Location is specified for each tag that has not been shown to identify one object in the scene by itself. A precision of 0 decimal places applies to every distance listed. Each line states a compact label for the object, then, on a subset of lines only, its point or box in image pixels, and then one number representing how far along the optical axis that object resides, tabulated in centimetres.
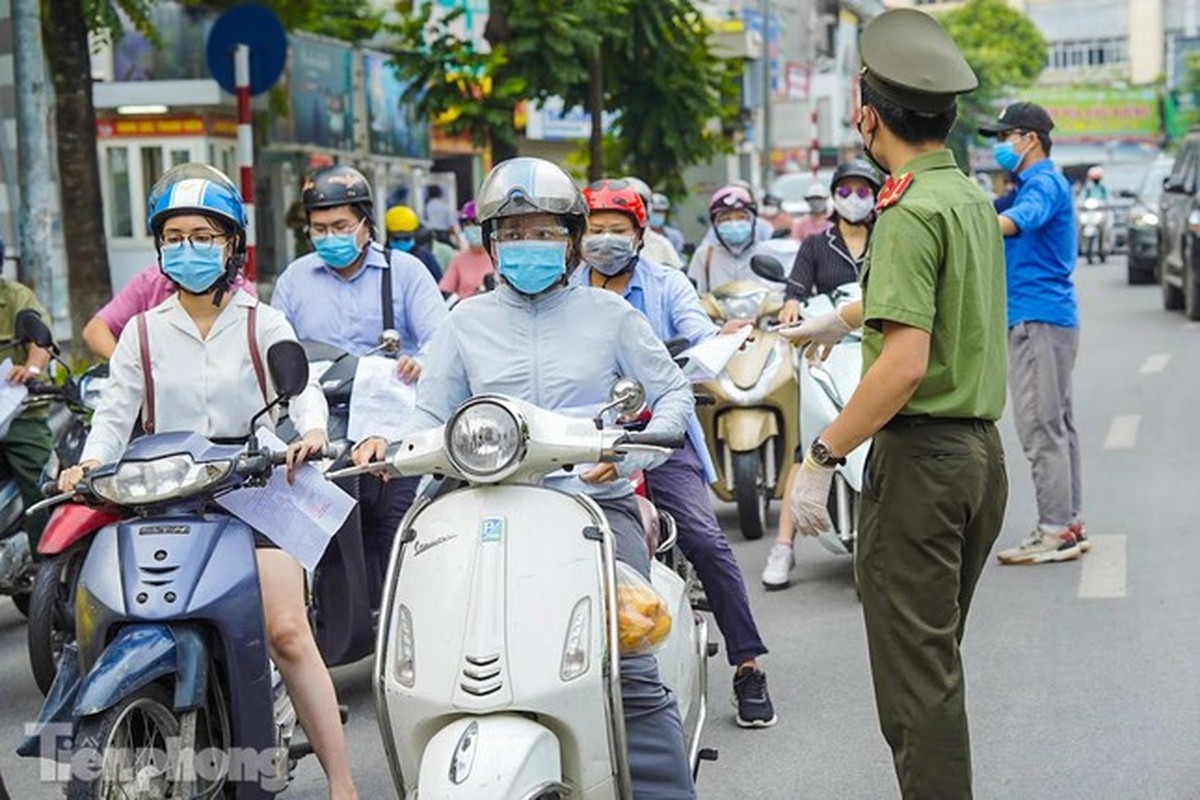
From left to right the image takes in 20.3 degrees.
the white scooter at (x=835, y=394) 1391
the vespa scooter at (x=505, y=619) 693
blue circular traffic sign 2241
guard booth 3967
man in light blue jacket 809
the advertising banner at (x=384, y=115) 4710
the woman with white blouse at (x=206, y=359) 874
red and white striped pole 2149
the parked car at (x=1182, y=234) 3494
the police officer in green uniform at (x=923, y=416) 730
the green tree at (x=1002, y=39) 13036
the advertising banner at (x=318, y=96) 4149
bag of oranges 740
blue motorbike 776
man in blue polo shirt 1432
